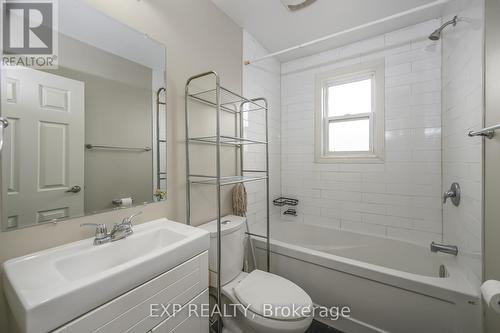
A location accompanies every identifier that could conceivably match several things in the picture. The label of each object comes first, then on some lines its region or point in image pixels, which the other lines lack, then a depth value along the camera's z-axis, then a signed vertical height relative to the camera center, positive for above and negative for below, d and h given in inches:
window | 84.9 +22.9
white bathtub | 46.6 -33.4
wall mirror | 32.2 +7.7
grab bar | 39.3 +6.6
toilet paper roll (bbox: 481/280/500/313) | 28.4 -18.2
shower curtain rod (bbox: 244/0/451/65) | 52.1 +42.7
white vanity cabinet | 26.0 -21.5
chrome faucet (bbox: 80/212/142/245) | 37.6 -12.9
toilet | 44.4 -32.0
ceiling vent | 62.2 +51.2
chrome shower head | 59.5 +43.7
